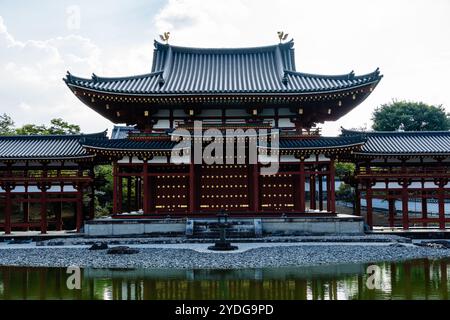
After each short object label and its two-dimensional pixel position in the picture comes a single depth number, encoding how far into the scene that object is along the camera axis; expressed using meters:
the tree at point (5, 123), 63.18
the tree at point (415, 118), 64.81
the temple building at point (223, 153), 24.45
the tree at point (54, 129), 41.50
